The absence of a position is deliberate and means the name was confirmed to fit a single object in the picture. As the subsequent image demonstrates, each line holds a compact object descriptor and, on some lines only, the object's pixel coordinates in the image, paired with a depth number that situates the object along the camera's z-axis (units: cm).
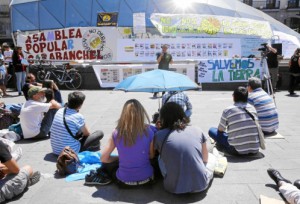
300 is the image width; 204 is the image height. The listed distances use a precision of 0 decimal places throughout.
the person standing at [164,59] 1135
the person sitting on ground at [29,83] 738
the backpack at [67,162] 467
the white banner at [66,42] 1528
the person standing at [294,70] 1180
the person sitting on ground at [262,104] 628
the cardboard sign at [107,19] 1677
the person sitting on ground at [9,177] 376
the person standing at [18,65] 1185
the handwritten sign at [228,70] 1330
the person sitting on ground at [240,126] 510
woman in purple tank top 396
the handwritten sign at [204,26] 1512
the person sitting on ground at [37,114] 625
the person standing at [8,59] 1344
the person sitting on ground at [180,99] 572
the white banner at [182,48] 1461
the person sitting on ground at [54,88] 705
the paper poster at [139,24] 1650
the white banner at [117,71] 1355
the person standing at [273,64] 1192
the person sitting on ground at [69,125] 511
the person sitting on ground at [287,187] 365
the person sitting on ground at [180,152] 374
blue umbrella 494
